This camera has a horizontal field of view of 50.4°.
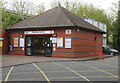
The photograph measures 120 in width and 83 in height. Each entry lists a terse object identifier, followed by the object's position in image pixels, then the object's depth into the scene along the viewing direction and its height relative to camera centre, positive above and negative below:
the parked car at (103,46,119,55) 20.91 -1.44
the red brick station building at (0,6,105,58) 14.09 +0.81
